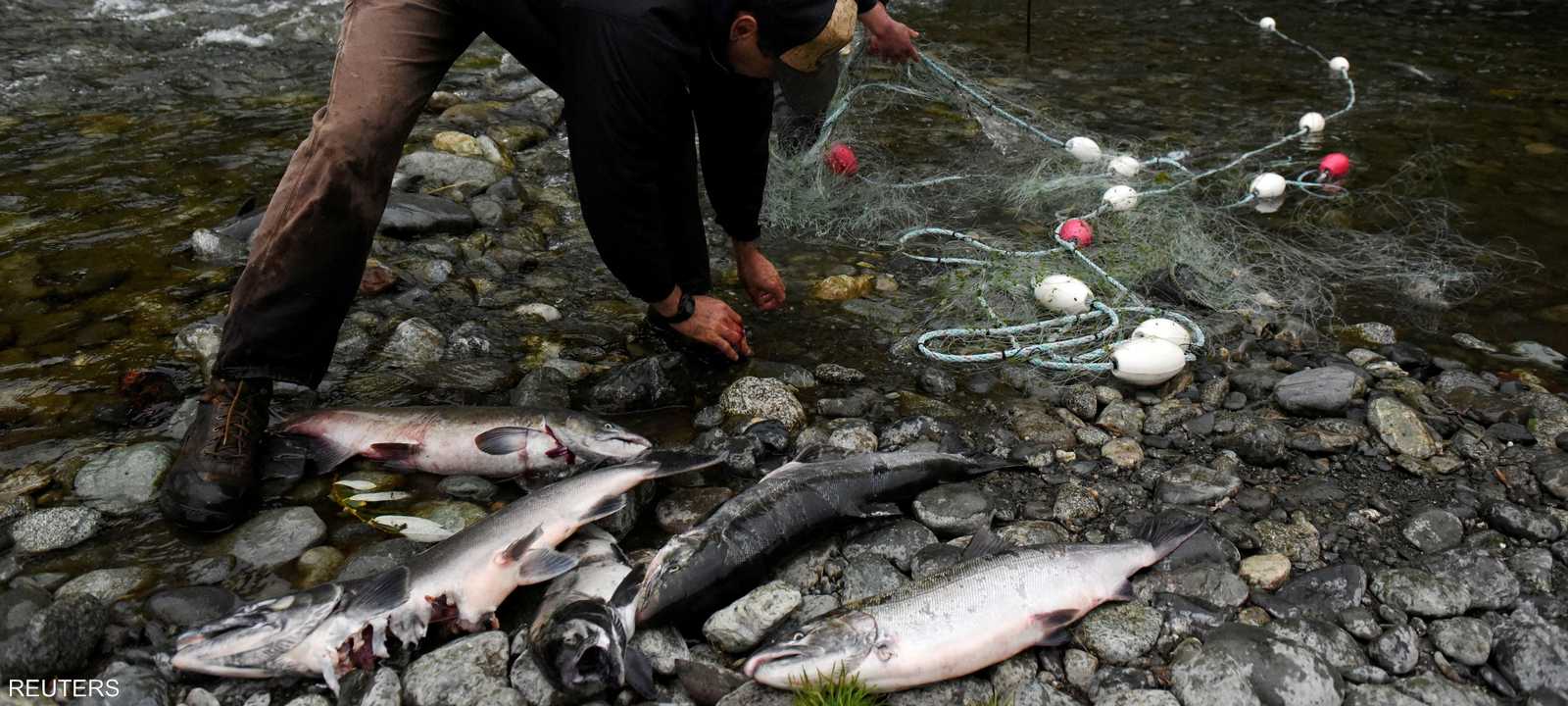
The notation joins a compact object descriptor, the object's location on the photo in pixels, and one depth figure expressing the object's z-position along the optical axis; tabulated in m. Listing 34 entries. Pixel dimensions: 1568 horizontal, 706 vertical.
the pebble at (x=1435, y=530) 3.47
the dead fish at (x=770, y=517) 3.08
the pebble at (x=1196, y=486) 3.73
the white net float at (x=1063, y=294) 4.95
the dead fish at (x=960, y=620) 2.84
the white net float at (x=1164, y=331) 4.57
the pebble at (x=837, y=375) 4.62
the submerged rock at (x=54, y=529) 3.40
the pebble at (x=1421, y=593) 3.13
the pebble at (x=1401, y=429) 3.99
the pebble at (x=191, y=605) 3.11
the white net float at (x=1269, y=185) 6.54
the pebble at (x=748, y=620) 3.02
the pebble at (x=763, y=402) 4.24
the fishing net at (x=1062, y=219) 5.15
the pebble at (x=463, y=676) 2.80
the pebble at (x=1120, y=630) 3.02
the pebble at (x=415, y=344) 4.67
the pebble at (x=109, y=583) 3.18
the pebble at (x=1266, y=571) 3.30
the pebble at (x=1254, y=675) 2.77
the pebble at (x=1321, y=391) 4.25
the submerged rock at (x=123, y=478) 3.63
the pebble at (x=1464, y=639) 2.97
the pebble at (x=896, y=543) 3.50
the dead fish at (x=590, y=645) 2.78
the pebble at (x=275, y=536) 3.40
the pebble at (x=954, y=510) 3.63
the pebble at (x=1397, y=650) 2.95
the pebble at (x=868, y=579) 3.29
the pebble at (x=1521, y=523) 3.45
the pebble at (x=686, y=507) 3.62
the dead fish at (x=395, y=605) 2.86
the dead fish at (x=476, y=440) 3.75
